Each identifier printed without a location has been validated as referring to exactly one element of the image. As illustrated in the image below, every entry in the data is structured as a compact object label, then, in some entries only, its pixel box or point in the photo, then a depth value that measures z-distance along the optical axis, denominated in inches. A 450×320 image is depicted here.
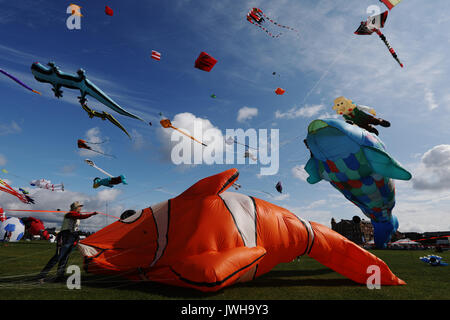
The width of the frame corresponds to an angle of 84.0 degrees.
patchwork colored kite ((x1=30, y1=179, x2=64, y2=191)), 1015.6
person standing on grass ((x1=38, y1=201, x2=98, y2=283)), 243.9
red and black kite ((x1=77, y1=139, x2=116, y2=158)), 597.6
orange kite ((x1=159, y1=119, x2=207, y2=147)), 527.3
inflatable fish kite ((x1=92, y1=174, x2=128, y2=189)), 604.0
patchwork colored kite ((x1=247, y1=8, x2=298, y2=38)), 568.5
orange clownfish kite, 223.9
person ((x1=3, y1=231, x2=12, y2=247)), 983.2
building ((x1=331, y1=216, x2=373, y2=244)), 3112.7
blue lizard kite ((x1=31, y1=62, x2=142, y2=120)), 313.9
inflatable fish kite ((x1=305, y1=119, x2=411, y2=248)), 449.7
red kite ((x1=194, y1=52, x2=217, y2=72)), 463.5
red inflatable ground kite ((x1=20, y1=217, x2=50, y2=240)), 1027.3
